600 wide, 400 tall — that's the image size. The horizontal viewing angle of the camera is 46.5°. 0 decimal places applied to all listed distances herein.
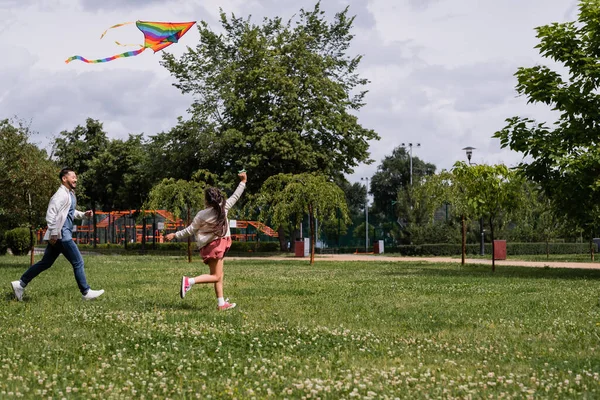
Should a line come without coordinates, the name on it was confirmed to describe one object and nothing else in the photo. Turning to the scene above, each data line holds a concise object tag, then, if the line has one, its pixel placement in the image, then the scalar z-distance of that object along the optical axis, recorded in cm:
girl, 992
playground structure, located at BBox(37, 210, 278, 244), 5666
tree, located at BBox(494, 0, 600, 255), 1909
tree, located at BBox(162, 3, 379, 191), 4169
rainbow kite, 1616
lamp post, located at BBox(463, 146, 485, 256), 3250
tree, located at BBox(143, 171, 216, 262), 2956
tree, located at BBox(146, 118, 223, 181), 4272
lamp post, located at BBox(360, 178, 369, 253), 5484
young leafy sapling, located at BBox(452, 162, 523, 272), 2227
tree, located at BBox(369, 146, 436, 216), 9006
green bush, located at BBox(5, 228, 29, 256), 3391
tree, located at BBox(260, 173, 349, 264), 2842
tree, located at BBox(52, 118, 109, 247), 5256
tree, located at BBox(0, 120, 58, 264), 2083
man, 1050
